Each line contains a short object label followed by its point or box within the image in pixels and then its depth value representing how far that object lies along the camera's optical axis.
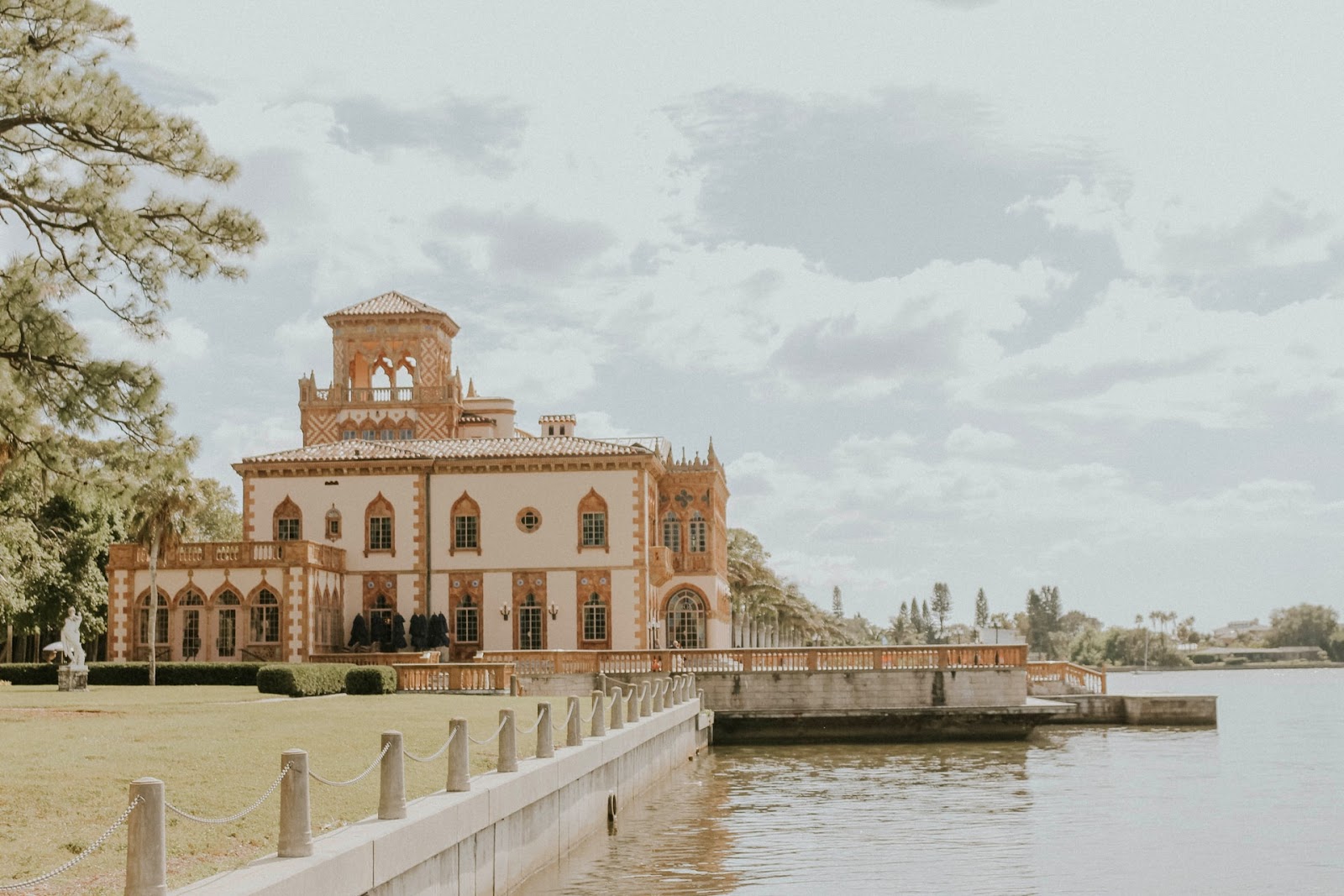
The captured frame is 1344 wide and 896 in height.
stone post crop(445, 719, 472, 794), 15.77
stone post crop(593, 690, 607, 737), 25.69
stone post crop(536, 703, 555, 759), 20.52
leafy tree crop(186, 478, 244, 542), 85.25
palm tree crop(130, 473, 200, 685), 47.75
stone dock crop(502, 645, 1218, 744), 44.50
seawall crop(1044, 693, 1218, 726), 51.78
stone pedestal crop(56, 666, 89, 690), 40.44
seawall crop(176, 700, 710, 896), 11.19
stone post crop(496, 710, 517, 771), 18.05
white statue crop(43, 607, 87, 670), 39.62
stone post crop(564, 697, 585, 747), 23.33
